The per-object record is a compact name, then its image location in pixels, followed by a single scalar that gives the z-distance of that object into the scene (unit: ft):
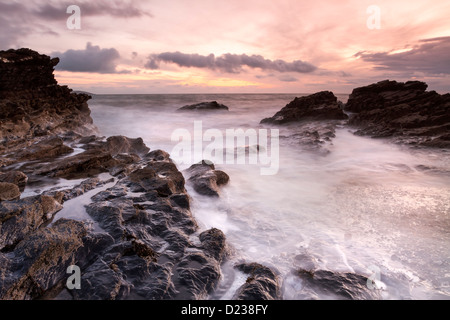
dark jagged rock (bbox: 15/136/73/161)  21.17
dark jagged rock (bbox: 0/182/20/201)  13.24
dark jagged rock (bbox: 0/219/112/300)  8.66
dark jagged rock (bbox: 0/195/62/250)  10.65
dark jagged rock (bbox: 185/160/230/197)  19.60
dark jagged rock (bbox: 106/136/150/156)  26.07
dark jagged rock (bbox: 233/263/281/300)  9.43
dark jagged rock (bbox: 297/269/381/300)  9.95
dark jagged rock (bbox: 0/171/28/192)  16.10
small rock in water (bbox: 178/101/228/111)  93.72
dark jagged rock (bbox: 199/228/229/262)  12.01
